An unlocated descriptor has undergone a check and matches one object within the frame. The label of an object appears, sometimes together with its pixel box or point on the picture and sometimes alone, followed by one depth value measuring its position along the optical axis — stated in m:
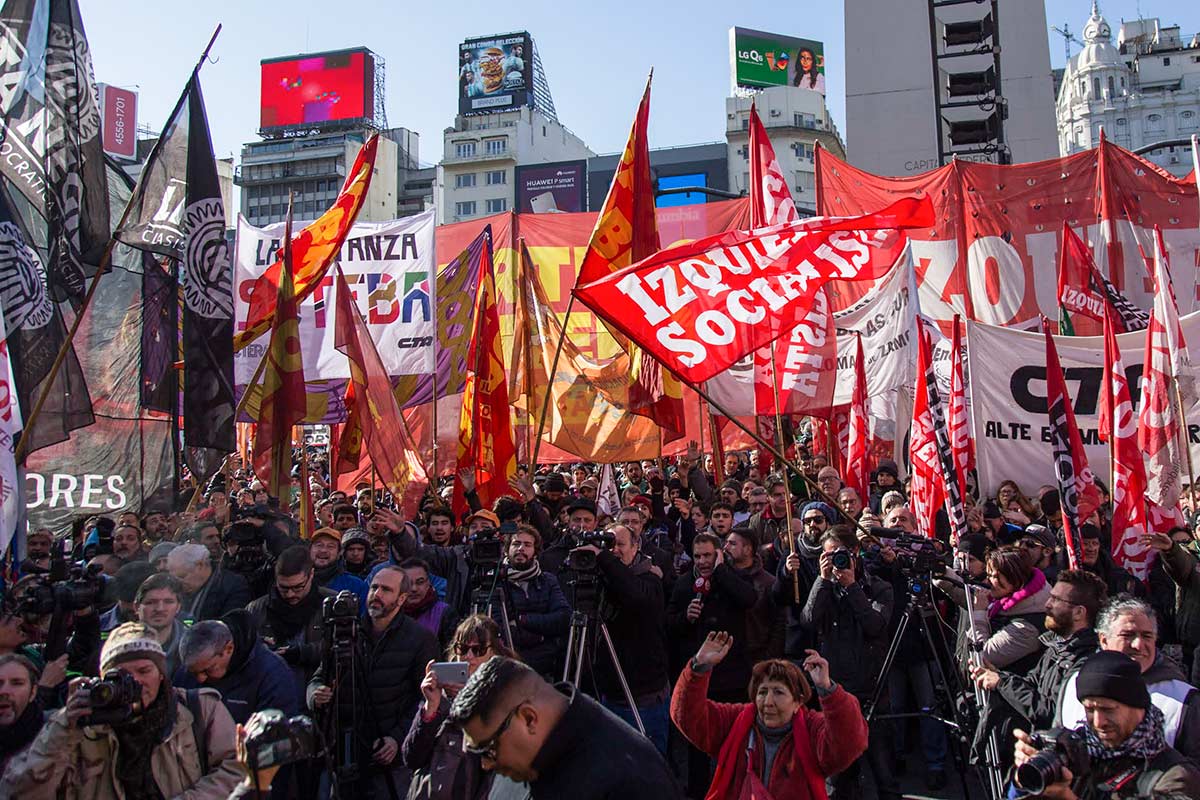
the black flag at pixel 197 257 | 7.39
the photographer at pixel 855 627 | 5.89
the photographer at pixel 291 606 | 5.34
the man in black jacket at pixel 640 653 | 5.97
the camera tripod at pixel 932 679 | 5.53
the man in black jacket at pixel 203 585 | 5.67
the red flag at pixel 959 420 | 9.58
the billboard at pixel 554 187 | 70.00
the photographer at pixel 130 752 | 3.48
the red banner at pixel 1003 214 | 14.71
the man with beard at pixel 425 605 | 5.86
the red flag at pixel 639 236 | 8.45
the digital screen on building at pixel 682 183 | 66.31
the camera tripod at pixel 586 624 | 5.29
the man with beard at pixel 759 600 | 6.20
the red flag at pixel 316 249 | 9.23
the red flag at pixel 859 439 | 11.05
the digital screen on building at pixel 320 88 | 84.07
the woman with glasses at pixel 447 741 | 3.78
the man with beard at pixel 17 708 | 3.92
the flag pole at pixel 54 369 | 5.84
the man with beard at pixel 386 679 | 4.92
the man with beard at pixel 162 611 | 4.73
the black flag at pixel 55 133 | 6.62
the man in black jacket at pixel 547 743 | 2.54
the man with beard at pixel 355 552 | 6.93
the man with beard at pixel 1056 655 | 4.21
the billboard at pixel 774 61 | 83.06
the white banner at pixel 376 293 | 12.52
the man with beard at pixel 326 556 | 6.41
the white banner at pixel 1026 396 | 10.39
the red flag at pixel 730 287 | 6.40
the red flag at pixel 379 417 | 9.01
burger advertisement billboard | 86.75
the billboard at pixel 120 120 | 79.00
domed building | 97.88
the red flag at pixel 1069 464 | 7.11
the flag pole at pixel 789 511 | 6.15
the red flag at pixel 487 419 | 9.84
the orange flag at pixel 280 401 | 7.62
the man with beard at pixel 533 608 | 5.89
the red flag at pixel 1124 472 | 7.07
